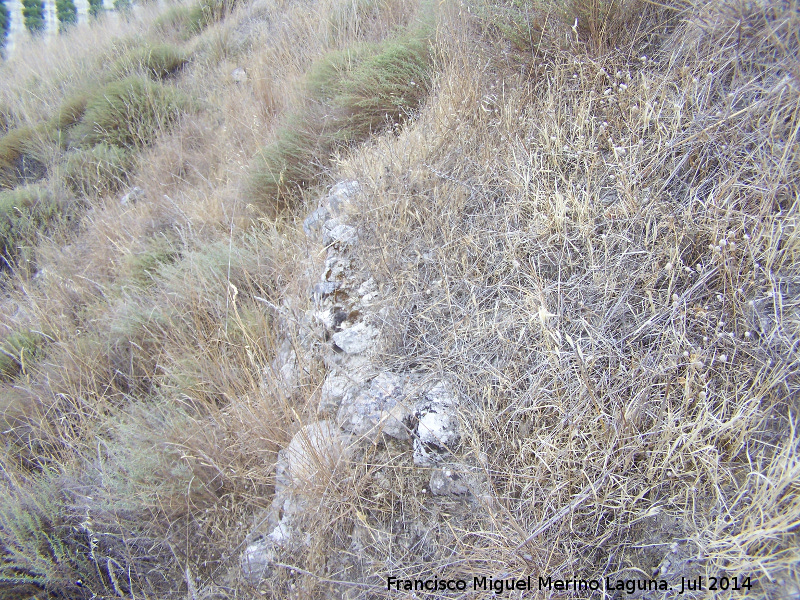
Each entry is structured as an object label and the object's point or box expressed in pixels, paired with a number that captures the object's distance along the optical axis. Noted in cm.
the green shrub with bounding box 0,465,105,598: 190
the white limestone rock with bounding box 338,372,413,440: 183
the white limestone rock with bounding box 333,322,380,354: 215
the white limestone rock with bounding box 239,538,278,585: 182
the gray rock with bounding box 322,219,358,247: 251
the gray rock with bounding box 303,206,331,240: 289
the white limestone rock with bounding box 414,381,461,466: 171
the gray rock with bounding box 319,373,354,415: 204
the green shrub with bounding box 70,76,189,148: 516
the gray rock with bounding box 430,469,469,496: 164
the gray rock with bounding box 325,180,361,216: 271
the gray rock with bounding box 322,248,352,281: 242
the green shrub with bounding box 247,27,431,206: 338
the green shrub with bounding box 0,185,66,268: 453
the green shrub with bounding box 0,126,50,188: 558
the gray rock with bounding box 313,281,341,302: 238
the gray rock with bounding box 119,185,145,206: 448
